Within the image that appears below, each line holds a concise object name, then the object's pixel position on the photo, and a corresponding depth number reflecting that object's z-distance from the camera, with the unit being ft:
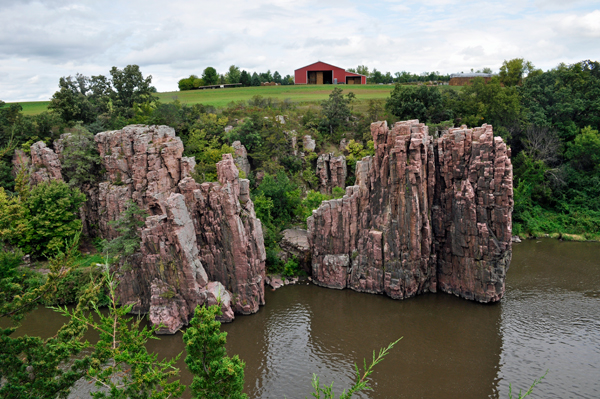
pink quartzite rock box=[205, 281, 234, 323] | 85.61
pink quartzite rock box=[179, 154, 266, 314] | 90.68
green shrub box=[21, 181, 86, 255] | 102.27
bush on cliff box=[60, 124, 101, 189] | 119.55
